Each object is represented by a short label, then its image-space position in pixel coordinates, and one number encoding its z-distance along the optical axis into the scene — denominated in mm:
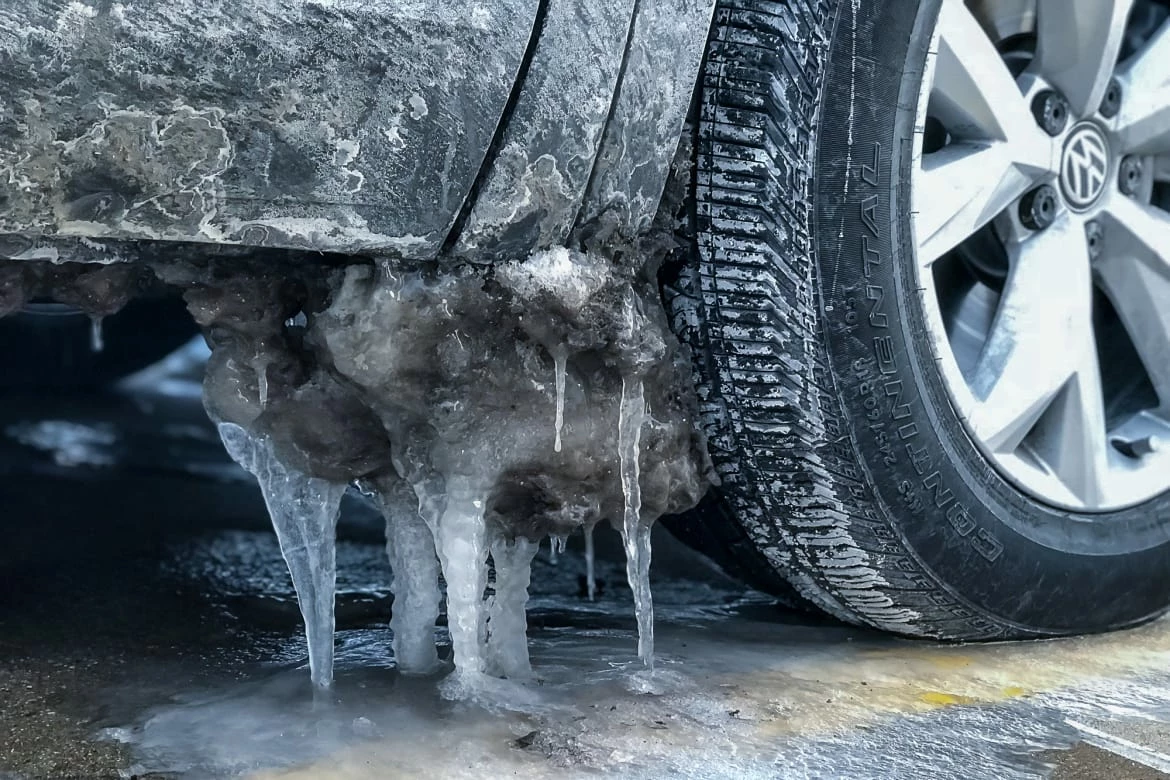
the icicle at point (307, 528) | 1452
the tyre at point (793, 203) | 1082
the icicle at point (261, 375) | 1359
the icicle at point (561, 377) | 1370
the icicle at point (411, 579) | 1539
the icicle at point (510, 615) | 1576
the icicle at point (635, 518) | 1456
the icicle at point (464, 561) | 1416
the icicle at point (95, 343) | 2667
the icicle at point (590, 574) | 1956
